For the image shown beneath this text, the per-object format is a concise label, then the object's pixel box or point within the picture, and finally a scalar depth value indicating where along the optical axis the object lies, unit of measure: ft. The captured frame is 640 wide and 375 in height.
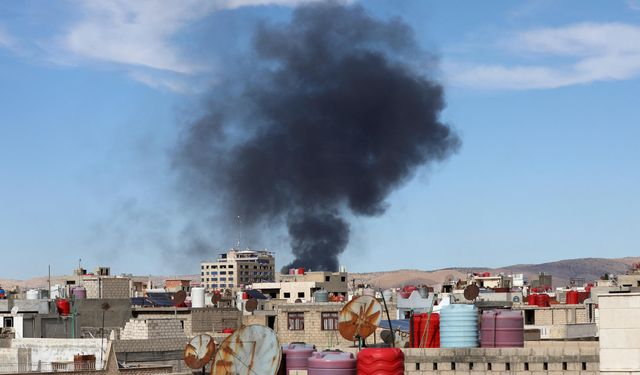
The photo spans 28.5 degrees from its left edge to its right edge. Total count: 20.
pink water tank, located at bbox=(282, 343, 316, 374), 156.66
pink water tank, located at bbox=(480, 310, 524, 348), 155.33
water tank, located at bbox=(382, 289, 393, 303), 384.25
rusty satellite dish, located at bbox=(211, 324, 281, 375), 148.05
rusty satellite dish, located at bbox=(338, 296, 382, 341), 168.14
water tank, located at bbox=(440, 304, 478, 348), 155.02
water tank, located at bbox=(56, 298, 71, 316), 282.56
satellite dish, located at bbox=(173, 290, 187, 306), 371.35
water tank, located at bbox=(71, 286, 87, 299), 376.33
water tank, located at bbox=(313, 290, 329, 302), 378.55
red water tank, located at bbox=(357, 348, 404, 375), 147.13
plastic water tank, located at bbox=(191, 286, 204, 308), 399.44
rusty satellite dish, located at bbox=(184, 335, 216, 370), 181.98
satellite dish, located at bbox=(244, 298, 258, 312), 381.81
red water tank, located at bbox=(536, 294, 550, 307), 381.60
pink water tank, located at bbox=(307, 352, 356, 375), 149.38
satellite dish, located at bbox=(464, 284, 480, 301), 274.11
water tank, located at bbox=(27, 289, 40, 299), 390.46
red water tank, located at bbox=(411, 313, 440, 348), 165.68
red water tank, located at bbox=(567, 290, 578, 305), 397.82
